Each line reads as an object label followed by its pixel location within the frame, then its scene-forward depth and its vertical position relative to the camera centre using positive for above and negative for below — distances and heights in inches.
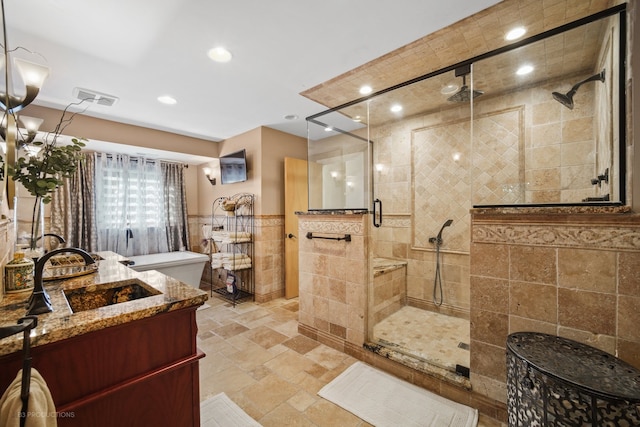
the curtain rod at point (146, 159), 152.3 +36.1
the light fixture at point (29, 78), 54.0 +31.5
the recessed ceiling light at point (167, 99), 106.3 +48.5
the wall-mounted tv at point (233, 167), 148.4 +27.5
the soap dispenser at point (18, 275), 49.2 -12.0
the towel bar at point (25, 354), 25.1 -14.7
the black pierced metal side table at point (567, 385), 37.3 -28.1
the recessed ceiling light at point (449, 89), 90.3 +45.1
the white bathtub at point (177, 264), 138.3 -28.8
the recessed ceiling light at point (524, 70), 73.7 +41.3
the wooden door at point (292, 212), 150.3 -0.3
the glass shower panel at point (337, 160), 115.1 +26.0
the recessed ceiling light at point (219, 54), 75.5 +48.3
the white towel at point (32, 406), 24.4 -19.2
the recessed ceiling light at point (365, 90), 98.6 +48.0
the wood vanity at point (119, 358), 34.7 -22.2
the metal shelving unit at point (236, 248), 141.9 -22.5
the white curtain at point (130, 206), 154.7 +4.7
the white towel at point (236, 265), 138.7 -29.5
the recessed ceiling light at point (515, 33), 66.5 +47.0
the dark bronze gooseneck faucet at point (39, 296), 40.0 -13.3
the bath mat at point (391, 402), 62.7 -51.9
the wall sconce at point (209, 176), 178.1 +25.7
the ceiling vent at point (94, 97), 97.9 +47.2
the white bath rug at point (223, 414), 62.3 -51.7
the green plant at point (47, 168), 50.3 +9.6
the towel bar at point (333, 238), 92.7 -10.1
